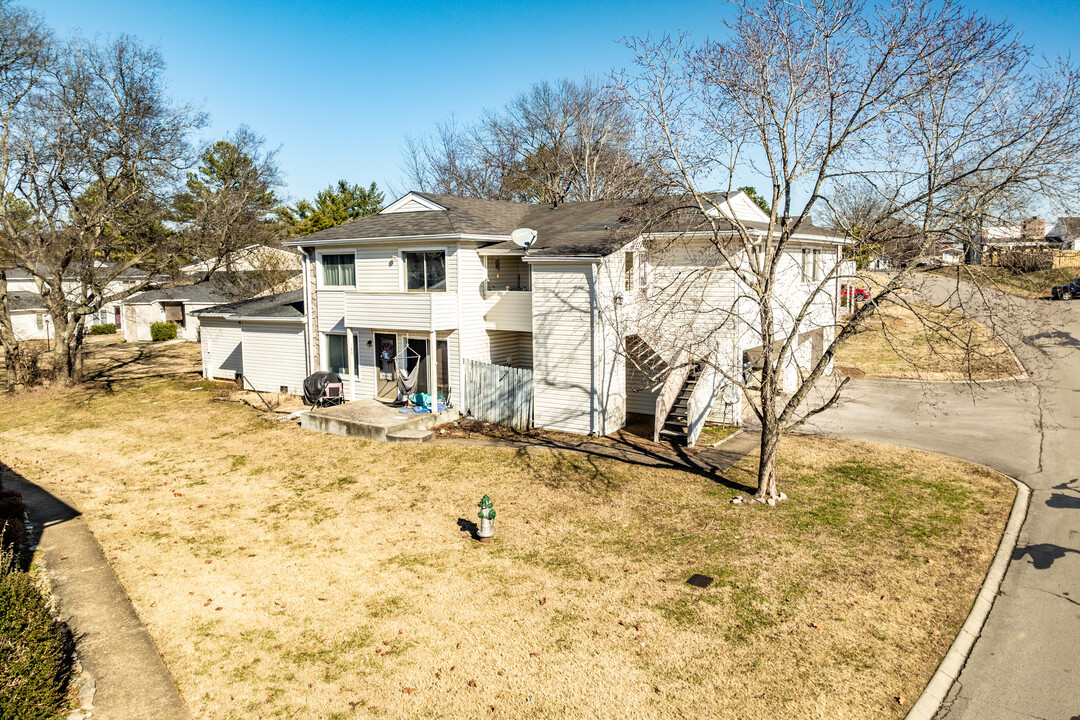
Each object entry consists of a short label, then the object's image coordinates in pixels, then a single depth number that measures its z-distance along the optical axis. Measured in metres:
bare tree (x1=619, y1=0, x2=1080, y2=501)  10.70
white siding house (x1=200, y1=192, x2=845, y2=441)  18.08
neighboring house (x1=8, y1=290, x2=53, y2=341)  45.38
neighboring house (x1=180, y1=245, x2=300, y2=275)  38.50
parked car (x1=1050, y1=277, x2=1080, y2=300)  41.69
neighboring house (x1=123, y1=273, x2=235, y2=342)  43.66
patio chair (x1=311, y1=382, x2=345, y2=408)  21.72
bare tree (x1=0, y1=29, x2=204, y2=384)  24.89
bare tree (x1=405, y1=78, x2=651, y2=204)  41.78
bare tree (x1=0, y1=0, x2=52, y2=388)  24.28
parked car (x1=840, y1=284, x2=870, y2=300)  28.43
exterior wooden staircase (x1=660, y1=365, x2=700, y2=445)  17.47
